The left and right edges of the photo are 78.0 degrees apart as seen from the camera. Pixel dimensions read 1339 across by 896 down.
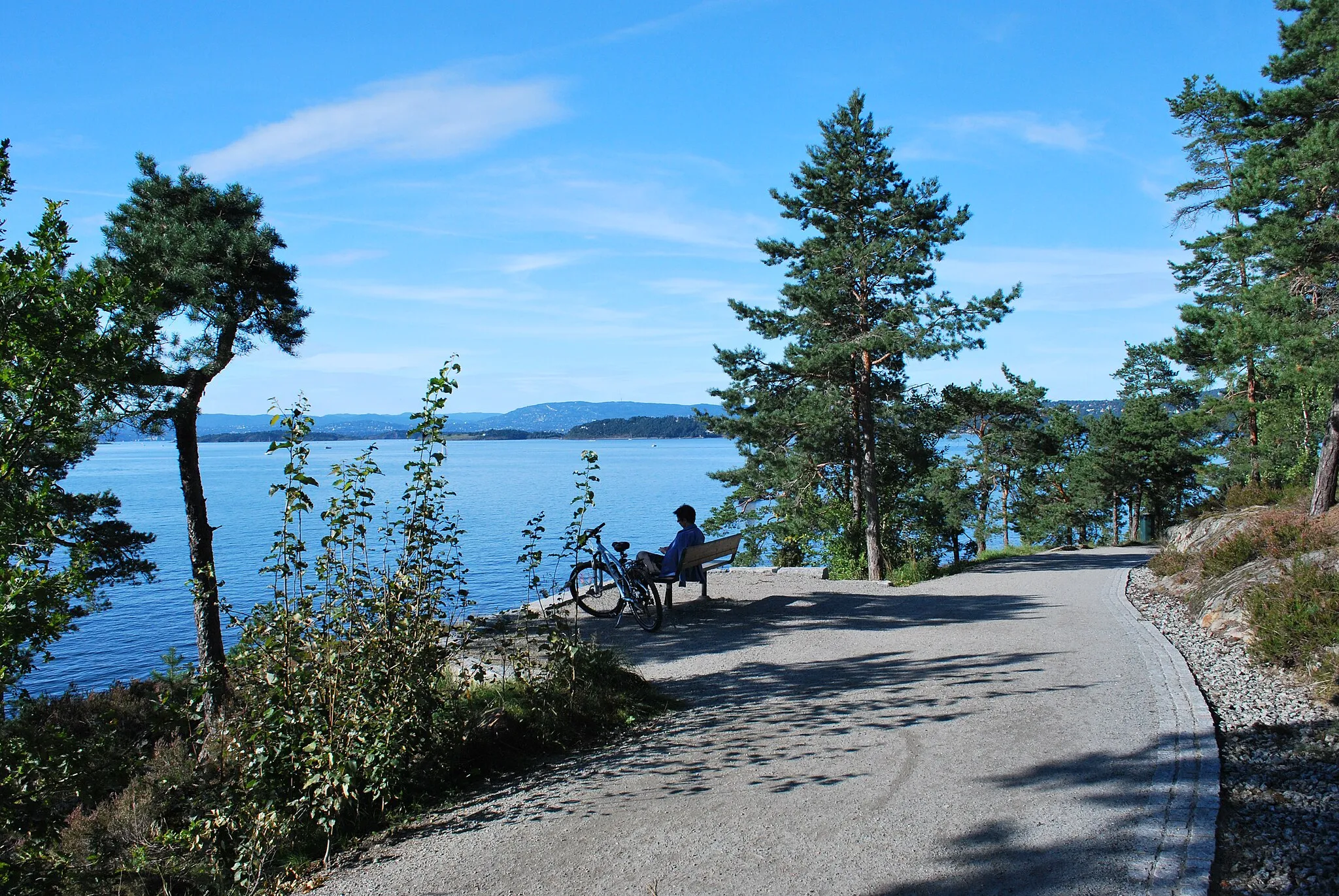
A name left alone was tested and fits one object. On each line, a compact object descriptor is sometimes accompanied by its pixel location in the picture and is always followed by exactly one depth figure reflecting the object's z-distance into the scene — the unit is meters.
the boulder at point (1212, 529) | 12.53
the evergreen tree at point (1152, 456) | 35.03
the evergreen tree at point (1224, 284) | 14.11
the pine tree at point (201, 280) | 9.03
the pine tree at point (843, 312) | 15.81
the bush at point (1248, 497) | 16.34
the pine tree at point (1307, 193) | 12.60
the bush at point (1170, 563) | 13.04
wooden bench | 10.11
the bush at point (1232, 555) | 10.30
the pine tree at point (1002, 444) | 31.05
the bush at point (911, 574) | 14.20
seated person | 9.98
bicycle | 9.58
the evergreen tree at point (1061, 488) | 36.53
